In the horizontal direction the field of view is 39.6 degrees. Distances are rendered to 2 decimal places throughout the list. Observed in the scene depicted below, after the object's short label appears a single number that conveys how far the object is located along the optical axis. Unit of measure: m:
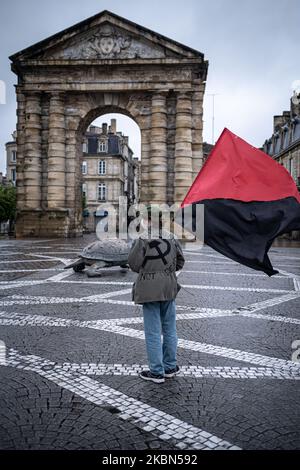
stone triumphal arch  25.64
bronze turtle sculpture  11.30
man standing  4.17
